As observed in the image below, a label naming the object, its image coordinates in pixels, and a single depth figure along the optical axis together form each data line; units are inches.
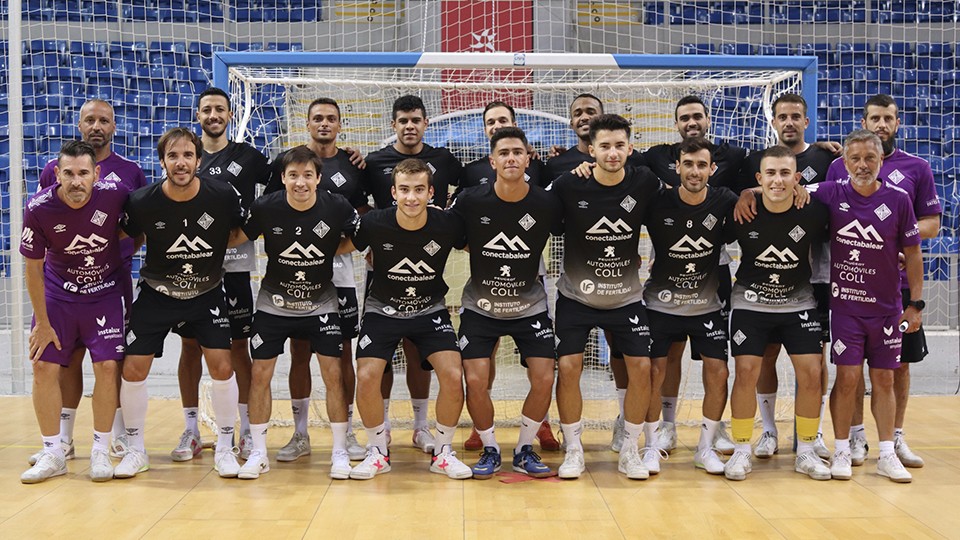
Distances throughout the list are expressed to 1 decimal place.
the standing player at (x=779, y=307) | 185.3
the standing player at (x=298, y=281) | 185.9
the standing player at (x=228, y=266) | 200.4
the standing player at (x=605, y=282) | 185.8
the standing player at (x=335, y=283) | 200.7
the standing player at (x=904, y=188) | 195.2
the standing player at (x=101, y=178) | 194.7
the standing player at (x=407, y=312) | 183.8
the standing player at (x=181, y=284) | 184.2
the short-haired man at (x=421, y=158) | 204.8
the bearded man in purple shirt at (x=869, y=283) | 182.4
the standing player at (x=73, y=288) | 179.9
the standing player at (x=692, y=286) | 189.0
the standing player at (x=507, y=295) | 186.2
